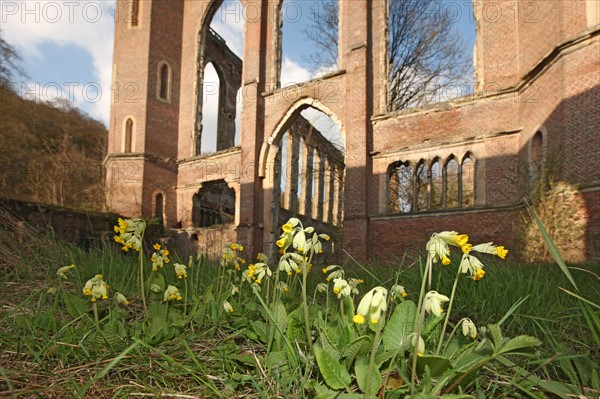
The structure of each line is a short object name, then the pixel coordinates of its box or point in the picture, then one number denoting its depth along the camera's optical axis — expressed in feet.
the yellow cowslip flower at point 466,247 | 5.35
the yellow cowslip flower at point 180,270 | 9.20
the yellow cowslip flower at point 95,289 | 7.36
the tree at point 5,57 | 63.31
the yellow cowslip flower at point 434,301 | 4.71
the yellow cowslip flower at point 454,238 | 5.25
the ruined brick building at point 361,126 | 35.27
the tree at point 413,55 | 66.44
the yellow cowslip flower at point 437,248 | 5.27
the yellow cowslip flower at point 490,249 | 5.30
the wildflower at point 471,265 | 5.88
